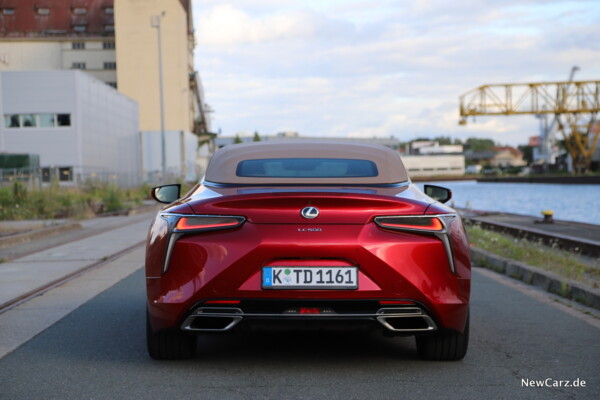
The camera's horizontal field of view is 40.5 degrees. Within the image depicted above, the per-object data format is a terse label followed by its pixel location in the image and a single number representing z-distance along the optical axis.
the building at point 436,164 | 127.56
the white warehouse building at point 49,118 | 53.06
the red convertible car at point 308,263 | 4.54
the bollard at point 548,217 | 20.87
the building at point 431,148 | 178.64
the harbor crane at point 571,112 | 71.44
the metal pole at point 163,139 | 50.60
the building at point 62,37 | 91.12
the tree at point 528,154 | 176.90
